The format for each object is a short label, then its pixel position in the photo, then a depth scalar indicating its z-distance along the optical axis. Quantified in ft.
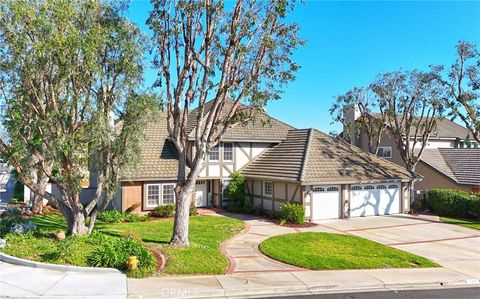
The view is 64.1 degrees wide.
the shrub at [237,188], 85.35
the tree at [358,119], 104.83
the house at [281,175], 75.00
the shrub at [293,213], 69.72
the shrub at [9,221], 50.85
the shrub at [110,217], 68.66
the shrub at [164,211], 75.51
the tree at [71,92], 41.22
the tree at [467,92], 74.38
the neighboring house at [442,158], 99.30
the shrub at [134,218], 70.31
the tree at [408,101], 87.45
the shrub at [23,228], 48.53
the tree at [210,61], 46.55
